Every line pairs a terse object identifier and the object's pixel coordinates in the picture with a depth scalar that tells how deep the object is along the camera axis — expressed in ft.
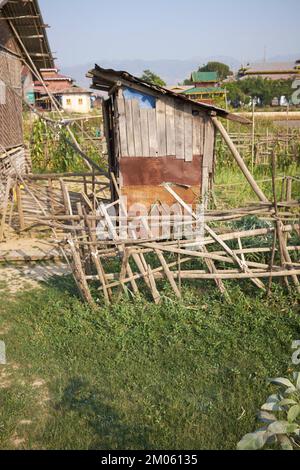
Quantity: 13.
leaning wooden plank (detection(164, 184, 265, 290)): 17.88
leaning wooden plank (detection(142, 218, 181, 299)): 18.13
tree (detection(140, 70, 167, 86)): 143.64
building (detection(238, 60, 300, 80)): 186.82
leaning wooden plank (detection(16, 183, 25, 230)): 31.20
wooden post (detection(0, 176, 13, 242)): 28.96
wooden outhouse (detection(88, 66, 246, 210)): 25.04
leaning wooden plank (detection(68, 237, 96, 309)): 18.37
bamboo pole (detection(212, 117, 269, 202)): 21.41
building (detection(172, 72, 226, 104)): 134.51
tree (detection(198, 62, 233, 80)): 263.53
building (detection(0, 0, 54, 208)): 38.42
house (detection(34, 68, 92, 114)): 159.74
